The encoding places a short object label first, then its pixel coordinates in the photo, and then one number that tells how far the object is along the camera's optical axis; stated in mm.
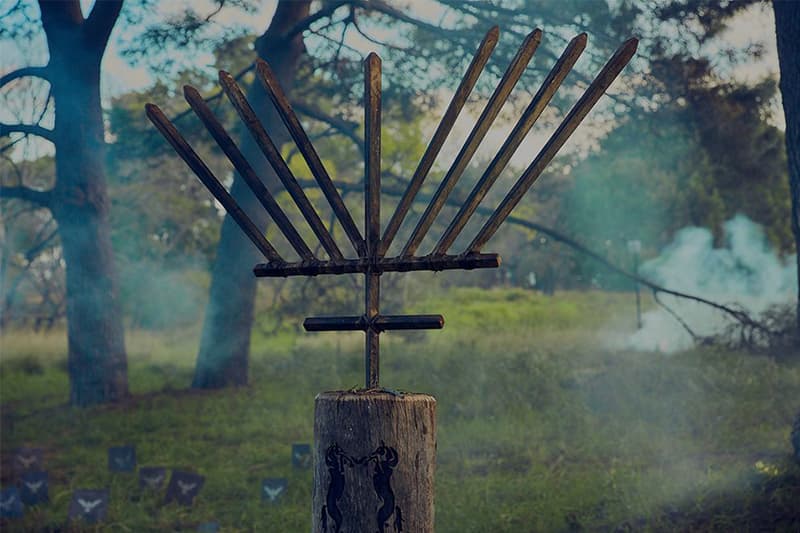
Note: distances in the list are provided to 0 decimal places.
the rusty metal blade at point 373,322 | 3256
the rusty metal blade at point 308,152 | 3328
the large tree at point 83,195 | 9250
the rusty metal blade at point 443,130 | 3209
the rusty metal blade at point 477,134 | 3156
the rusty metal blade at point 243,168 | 3398
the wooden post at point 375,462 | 3156
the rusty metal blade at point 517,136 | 3135
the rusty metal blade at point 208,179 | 3428
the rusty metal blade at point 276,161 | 3359
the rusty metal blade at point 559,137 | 3074
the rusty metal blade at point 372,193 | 3230
